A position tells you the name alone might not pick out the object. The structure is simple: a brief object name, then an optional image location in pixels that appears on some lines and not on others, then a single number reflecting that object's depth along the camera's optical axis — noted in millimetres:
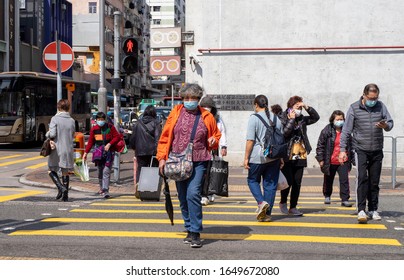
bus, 26766
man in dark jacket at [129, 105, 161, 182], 11867
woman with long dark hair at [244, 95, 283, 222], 8727
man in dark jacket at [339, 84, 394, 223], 8750
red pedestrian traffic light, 14492
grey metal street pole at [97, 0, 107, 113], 16180
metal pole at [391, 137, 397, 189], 13940
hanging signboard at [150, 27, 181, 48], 20047
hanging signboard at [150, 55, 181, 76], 17266
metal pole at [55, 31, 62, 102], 15079
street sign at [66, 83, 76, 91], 21031
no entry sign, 15266
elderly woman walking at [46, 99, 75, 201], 11547
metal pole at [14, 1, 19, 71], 45438
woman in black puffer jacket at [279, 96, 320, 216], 9367
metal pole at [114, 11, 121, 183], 15070
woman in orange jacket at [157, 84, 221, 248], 7141
